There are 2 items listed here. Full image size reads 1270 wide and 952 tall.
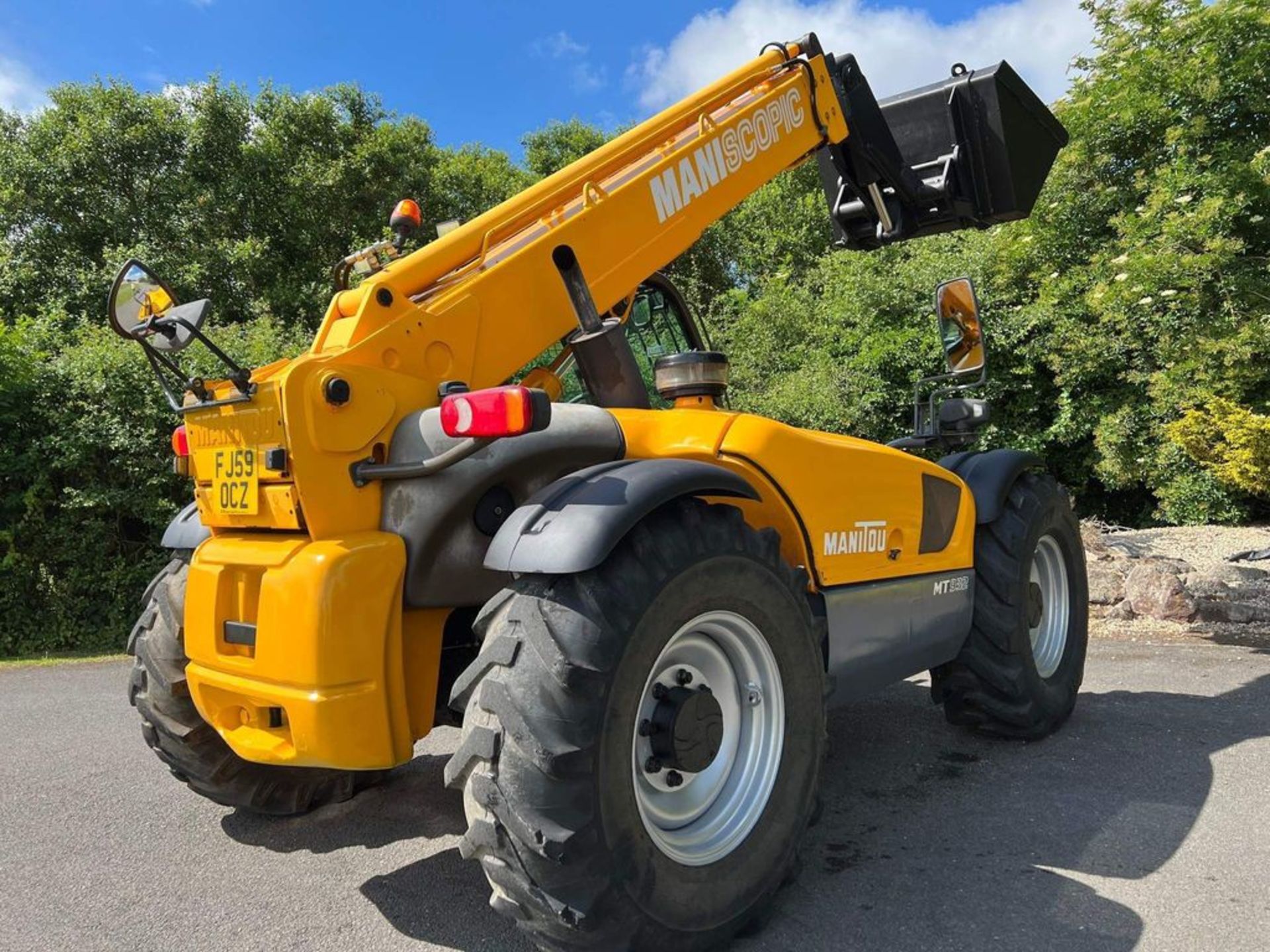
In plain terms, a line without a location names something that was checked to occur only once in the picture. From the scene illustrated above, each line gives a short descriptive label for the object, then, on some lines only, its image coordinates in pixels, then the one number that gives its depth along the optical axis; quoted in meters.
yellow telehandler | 2.12
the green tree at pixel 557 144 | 23.95
